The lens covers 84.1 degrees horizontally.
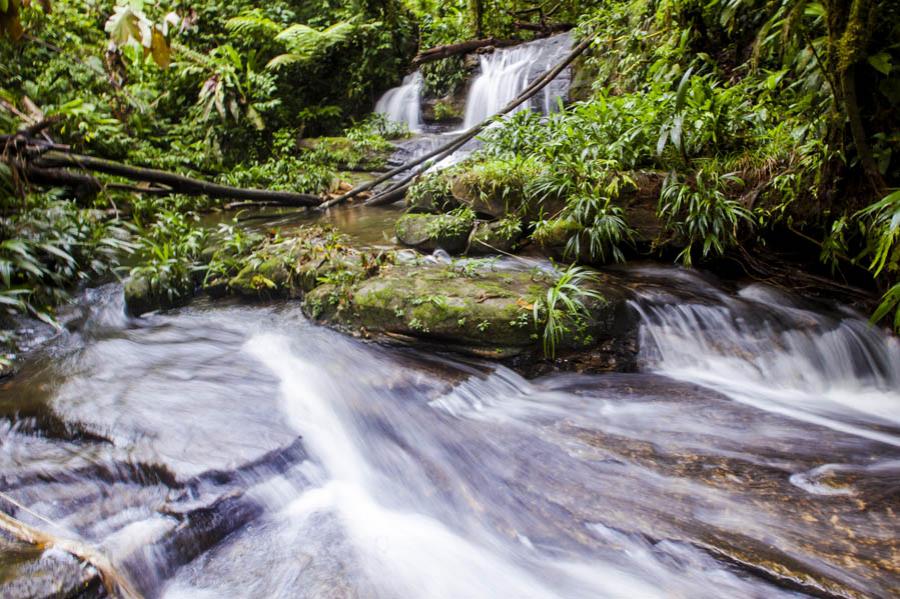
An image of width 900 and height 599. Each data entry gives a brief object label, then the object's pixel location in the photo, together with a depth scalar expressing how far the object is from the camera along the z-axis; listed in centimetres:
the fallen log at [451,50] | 1073
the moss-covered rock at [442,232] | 536
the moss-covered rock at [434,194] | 601
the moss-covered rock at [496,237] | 514
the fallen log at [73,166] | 507
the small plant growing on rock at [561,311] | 370
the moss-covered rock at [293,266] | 482
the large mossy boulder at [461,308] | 378
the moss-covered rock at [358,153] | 968
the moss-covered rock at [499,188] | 519
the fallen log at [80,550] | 190
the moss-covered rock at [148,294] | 517
